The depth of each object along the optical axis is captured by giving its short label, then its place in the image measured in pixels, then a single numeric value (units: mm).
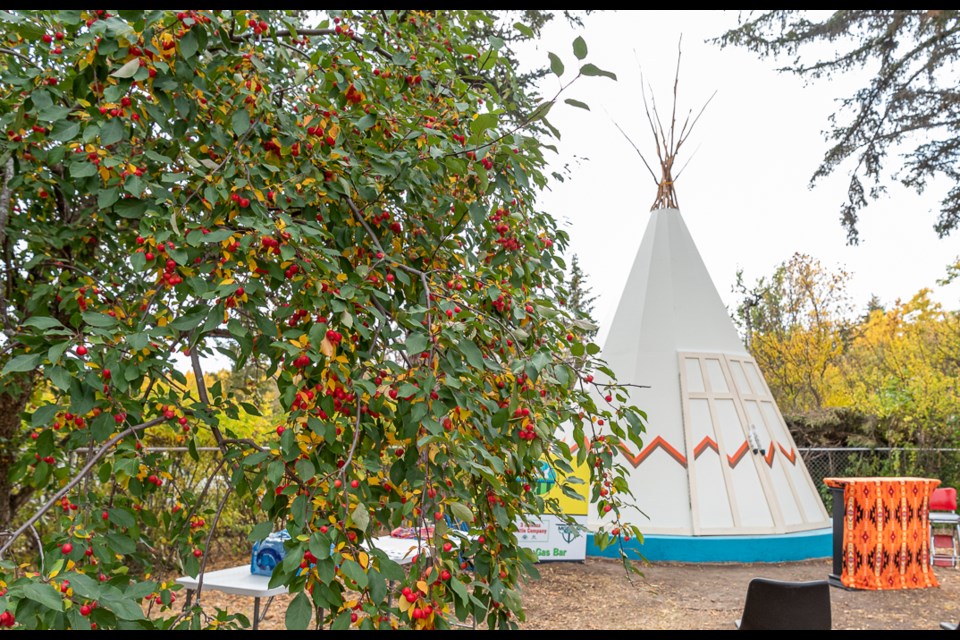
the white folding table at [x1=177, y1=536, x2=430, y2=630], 3180
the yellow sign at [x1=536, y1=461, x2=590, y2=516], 6520
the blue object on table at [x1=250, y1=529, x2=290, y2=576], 3382
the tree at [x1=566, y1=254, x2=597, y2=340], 16781
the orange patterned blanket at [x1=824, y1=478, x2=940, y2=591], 5895
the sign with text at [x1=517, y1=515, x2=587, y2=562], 6426
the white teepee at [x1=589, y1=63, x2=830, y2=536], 6902
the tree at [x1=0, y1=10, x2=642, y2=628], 1491
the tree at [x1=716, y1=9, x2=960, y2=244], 8469
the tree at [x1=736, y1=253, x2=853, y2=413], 16141
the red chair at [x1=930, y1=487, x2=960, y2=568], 6875
